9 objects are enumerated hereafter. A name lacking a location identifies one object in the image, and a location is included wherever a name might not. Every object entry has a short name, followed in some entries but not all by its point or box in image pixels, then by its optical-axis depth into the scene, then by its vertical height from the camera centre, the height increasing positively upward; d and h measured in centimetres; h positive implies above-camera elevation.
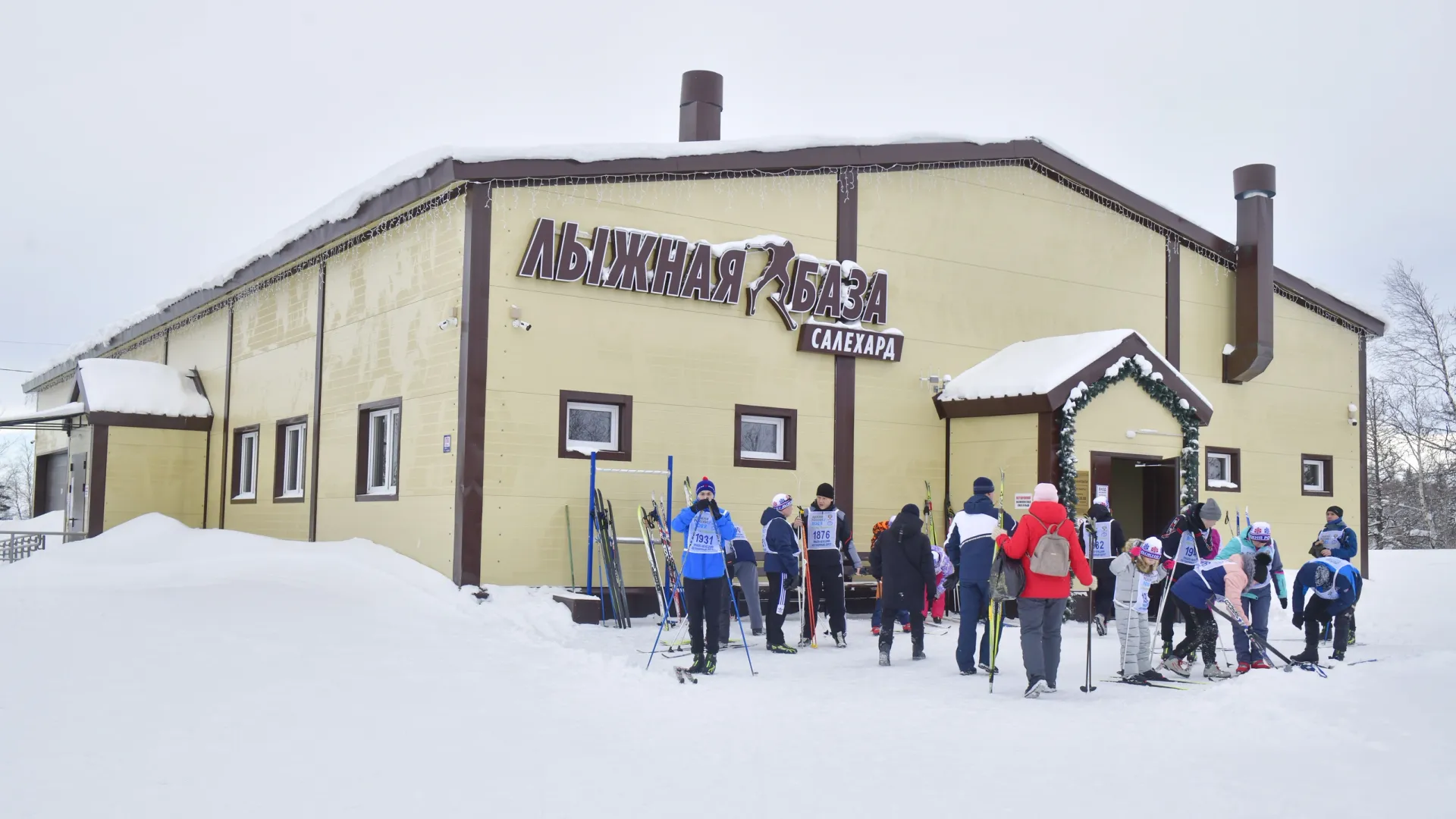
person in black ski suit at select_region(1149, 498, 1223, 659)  985 -54
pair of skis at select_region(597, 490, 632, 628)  1245 -106
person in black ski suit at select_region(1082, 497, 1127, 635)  1352 -85
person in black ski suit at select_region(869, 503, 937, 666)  1087 -86
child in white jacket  949 -99
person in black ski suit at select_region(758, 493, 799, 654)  1129 -87
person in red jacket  902 -94
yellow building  1289 +152
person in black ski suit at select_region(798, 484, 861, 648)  1185 -85
